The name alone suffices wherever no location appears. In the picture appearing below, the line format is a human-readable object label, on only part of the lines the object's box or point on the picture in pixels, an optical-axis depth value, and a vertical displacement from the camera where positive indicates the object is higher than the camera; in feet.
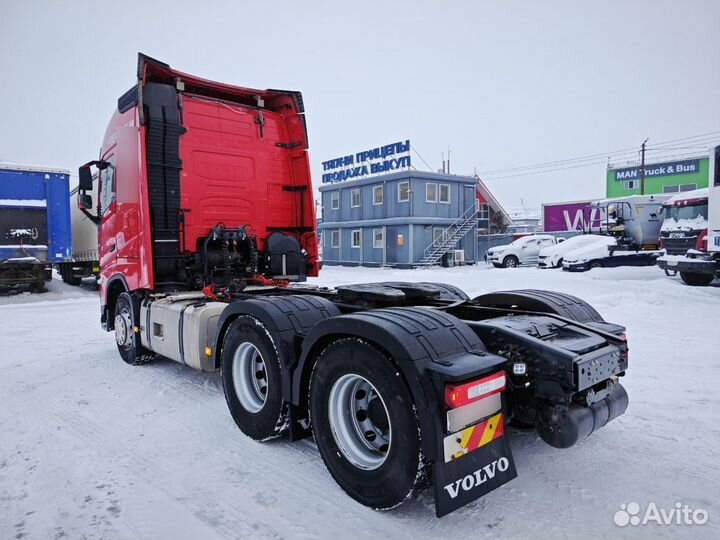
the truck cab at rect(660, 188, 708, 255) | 48.73 +1.85
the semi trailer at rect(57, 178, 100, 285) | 54.24 -0.09
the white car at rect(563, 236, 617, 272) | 68.59 -2.27
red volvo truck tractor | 8.60 -1.92
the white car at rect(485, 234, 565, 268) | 85.20 -1.86
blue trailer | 45.24 +2.84
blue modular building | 89.81 +4.86
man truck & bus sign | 146.72 +22.41
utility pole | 141.38 +22.92
